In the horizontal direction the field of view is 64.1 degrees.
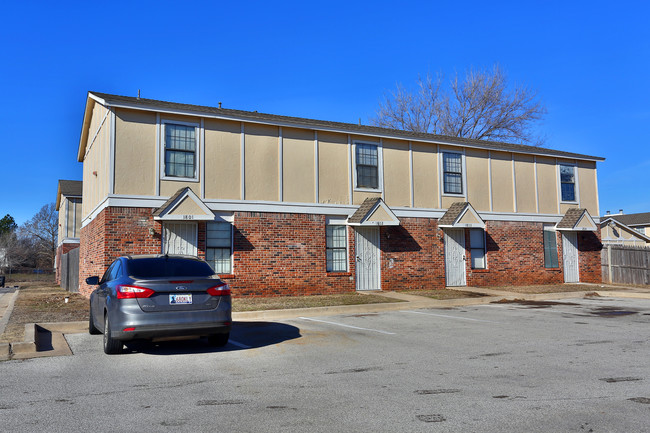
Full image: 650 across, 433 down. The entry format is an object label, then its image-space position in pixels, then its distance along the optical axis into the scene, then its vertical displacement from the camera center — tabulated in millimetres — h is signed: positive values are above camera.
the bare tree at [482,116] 35719 +9167
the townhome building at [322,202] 15281 +1637
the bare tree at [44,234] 69750 +2623
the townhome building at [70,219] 31786 +2096
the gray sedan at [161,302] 7496 -754
